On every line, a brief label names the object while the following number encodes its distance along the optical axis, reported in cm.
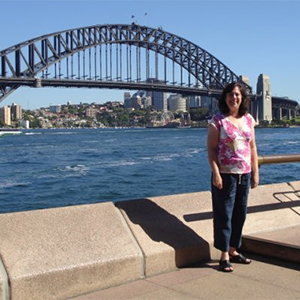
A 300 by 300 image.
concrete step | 393
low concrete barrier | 331
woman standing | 390
